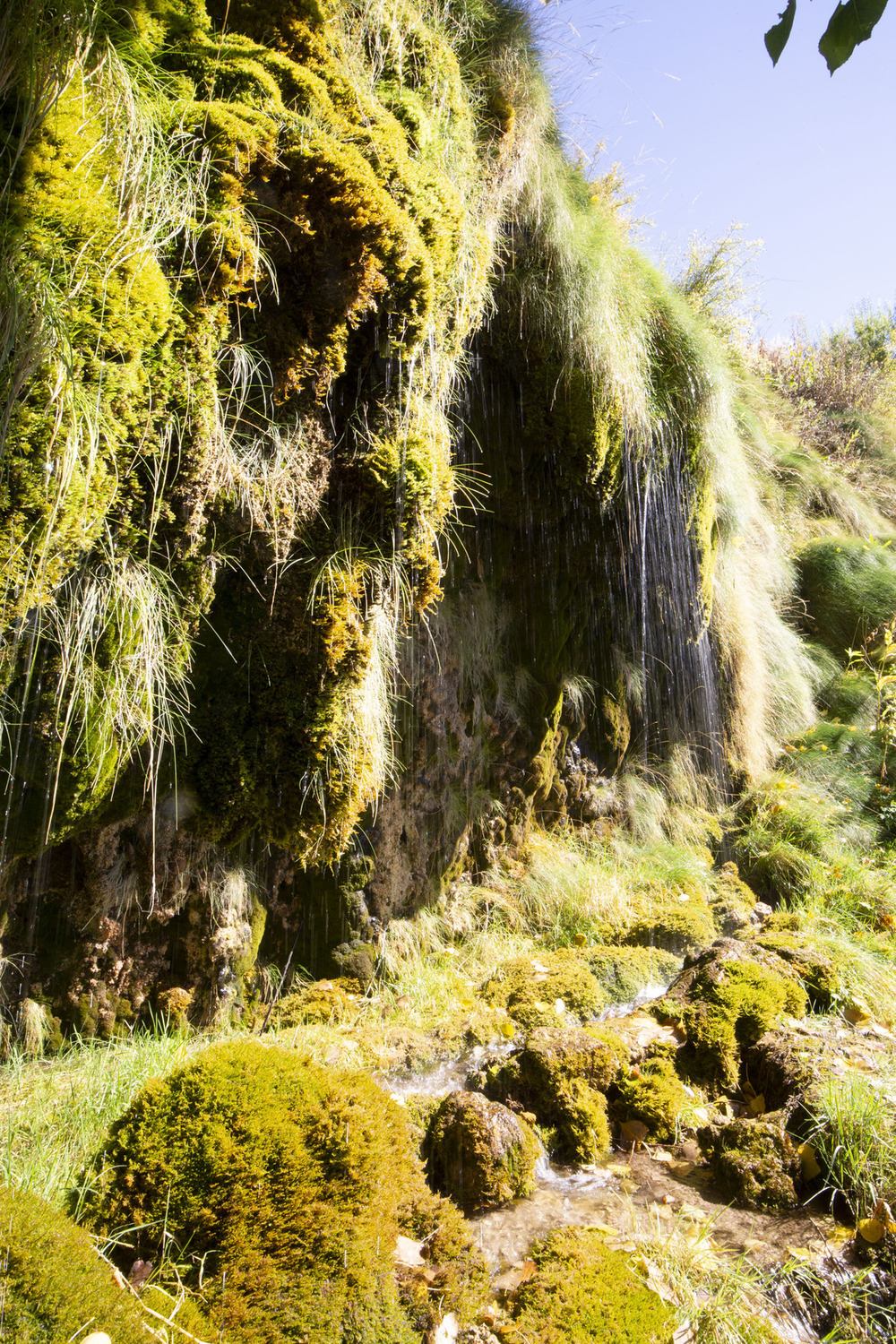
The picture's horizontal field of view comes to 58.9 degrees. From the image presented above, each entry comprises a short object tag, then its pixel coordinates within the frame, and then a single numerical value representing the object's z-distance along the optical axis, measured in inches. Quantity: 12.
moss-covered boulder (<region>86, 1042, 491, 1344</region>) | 68.2
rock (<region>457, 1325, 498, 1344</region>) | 72.0
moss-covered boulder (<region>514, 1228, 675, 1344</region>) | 72.8
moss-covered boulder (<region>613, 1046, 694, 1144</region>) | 115.3
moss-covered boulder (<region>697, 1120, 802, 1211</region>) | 98.5
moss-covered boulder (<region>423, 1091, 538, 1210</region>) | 95.8
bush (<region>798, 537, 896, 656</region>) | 358.3
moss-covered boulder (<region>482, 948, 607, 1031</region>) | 143.1
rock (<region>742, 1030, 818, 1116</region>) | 111.0
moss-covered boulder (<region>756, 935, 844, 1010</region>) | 150.3
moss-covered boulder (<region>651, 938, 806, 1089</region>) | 127.5
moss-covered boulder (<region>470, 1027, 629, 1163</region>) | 110.4
